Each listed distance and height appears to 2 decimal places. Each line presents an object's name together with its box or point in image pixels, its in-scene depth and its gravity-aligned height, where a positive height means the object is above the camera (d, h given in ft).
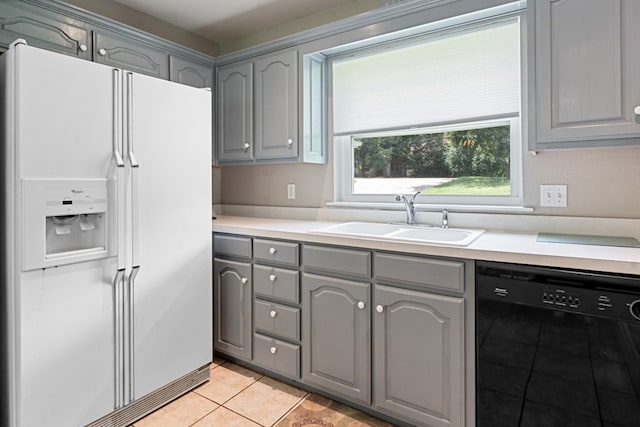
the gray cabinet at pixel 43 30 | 6.24 +3.24
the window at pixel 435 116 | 6.90 +1.95
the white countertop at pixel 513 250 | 4.27 -0.49
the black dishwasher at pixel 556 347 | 4.23 -1.63
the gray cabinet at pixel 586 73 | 4.93 +1.89
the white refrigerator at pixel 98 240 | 4.86 -0.37
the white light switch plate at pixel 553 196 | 6.27 +0.27
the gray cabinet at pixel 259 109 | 8.39 +2.46
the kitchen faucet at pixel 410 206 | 7.40 +0.13
